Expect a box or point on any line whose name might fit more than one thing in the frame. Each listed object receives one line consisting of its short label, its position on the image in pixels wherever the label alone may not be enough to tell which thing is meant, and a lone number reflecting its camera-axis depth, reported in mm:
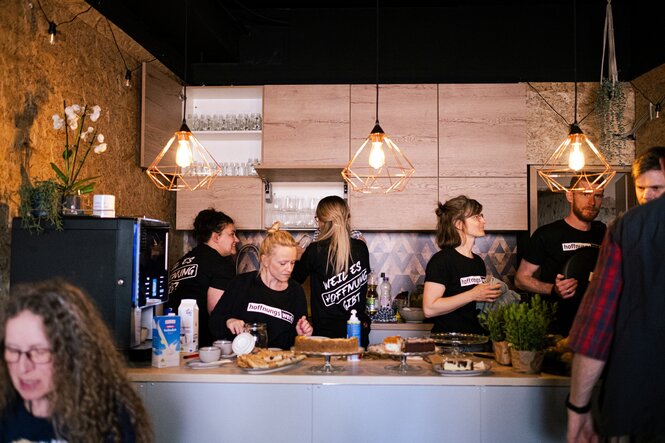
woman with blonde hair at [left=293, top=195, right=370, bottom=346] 3713
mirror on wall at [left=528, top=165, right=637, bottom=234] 4984
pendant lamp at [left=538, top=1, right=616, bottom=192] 4887
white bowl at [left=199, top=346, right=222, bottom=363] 2770
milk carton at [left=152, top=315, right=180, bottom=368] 2703
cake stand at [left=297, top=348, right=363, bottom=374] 2666
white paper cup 2934
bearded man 4062
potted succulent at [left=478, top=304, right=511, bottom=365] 2770
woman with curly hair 1482
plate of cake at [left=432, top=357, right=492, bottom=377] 2578
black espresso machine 2738
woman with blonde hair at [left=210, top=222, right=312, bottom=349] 3230
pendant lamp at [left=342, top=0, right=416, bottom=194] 4970
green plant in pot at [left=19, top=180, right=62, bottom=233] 2771
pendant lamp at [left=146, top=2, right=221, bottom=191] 4812
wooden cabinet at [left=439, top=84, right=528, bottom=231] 4973
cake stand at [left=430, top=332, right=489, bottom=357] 2898
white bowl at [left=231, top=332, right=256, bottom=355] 2848
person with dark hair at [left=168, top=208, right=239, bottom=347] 4152
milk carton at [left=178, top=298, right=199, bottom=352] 2924
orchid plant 3010
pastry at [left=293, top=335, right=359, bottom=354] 2773
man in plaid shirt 1759
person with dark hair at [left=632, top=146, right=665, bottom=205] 2381
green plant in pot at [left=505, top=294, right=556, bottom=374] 2578
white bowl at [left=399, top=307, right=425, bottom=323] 4762
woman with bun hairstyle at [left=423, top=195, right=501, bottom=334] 3225
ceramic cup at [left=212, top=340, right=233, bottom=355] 2975
